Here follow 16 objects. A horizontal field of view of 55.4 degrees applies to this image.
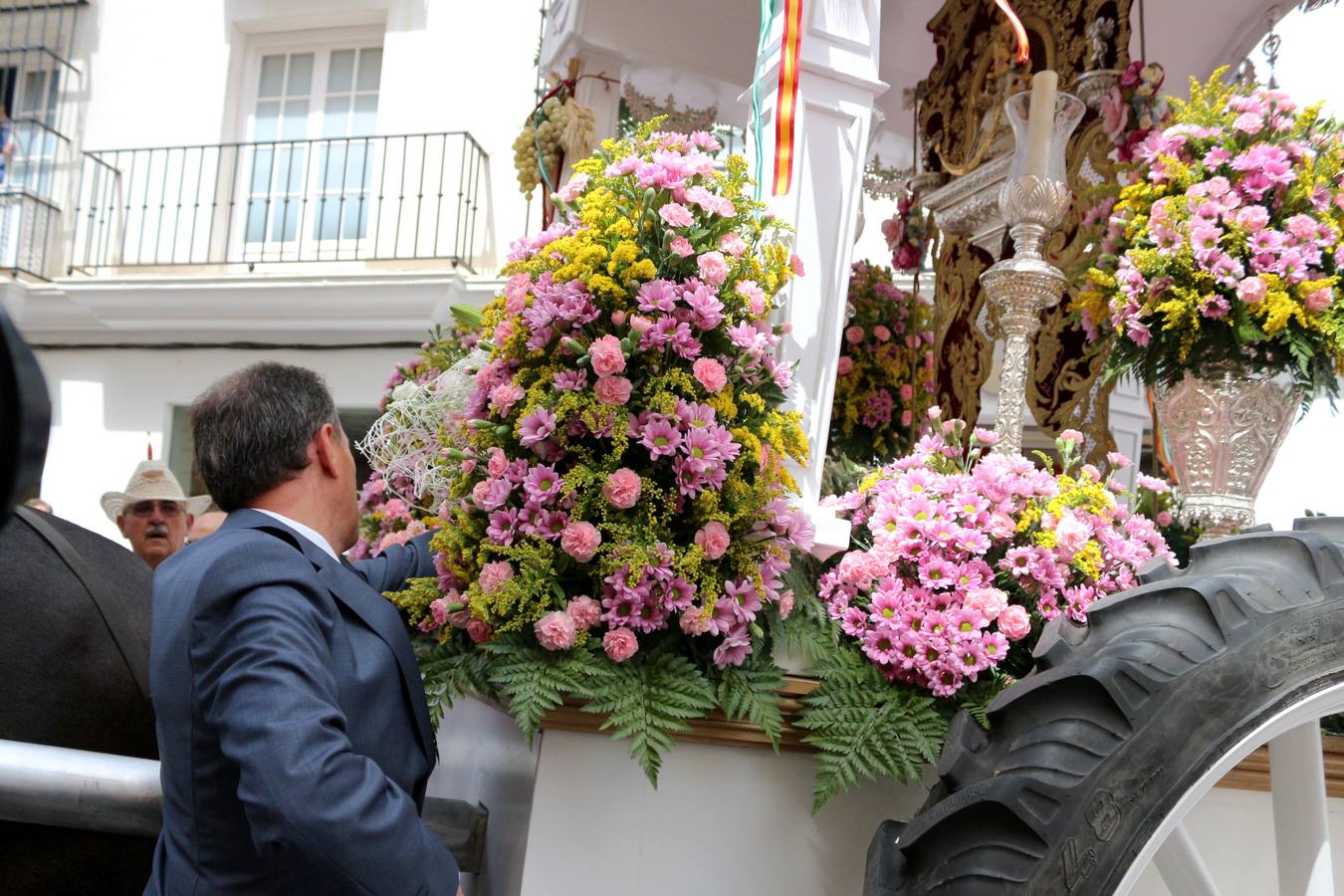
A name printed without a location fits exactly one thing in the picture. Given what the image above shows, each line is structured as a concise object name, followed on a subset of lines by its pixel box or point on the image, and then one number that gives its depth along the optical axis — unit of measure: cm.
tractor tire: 166
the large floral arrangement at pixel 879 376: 439
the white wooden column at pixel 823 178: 268
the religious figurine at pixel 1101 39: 435
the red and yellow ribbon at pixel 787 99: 254
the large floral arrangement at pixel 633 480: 225
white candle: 282
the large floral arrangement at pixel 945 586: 230
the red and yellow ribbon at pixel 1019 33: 254
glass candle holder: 283
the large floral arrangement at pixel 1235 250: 283
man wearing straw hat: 558
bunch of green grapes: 459
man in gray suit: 168
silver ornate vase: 290
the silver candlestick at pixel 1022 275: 282
